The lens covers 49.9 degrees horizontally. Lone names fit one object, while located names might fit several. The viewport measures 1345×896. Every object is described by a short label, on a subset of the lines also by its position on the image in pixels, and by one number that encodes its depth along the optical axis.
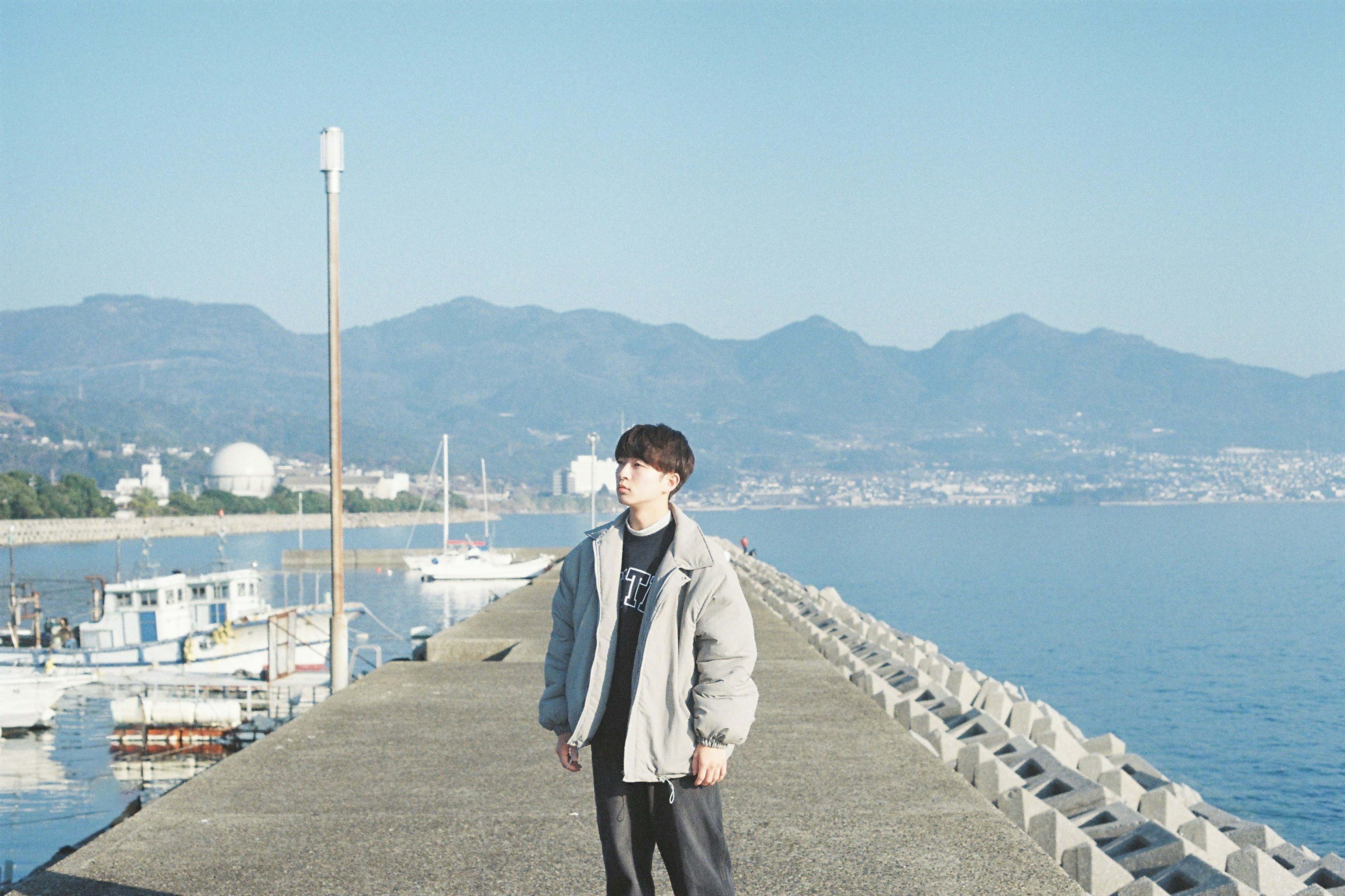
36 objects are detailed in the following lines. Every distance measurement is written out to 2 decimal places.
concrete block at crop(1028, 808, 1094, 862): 5.91
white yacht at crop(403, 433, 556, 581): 56.03
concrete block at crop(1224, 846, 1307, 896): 6.14
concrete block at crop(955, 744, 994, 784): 7.31
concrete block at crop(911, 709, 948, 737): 8.83
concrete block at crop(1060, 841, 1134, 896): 5.39
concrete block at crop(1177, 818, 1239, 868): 6.87
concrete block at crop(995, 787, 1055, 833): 6.16
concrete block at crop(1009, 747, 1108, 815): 7.58
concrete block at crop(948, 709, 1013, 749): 9.45
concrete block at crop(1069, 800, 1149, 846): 6.99
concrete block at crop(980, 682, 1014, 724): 12.11
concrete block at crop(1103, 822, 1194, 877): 6.21
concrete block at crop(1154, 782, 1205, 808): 11.04
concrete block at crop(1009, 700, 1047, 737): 11.24
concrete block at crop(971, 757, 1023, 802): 7.02
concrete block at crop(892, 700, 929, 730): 9.11
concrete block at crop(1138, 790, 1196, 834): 7.77
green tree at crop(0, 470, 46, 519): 119.19
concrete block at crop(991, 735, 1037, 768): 8.96
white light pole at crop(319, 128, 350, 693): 11.02
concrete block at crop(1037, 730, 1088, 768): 10.15
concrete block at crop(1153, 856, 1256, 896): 5.43
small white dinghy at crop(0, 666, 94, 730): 20.88
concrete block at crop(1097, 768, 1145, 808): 8.88
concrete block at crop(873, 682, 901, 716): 9.55
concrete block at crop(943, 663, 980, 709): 12.93
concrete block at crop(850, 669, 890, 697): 10.26
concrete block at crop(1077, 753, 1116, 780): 9.61
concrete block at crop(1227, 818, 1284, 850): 8.17
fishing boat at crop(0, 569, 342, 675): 24.33
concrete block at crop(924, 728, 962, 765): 8.23
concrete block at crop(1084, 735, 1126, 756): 12.29
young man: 3.57
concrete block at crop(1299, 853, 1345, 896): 7.60
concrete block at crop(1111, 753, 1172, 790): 11.01
